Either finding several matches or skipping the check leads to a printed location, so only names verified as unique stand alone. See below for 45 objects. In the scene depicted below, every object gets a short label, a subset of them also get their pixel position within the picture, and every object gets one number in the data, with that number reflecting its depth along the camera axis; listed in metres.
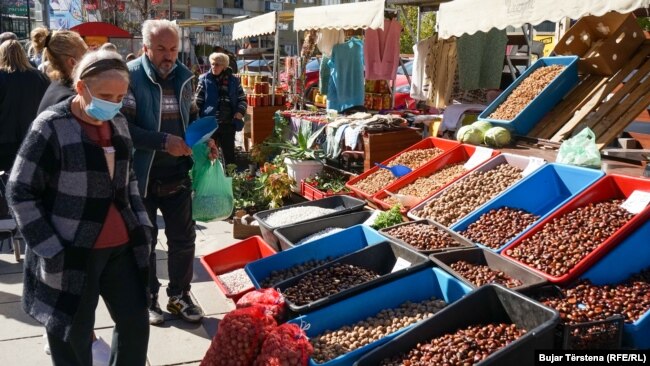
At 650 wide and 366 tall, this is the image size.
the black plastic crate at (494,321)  2.34
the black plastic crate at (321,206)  4.45
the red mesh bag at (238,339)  2.72
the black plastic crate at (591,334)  2.47
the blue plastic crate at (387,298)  2.99
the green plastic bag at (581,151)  3.83
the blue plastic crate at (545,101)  4.88
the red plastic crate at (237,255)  4.38
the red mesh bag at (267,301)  3.08
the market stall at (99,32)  15.80
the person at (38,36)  4.74
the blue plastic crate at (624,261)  2.93
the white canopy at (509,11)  3.94
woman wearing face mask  2.34
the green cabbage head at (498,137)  4.74
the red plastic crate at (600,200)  2.91
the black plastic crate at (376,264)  3.03
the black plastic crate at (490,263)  2.95
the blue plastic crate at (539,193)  3.79
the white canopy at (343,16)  7.45
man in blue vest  3.47
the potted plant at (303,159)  6.99
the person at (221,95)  7.85
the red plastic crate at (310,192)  6.02
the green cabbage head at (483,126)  4.94
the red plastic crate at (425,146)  5.18
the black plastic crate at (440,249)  3.43
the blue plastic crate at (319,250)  3.73
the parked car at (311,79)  11.44
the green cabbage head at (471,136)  4.92
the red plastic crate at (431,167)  4.79
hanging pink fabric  8.49
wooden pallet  4.40
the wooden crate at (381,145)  6.33
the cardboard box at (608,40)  4.81
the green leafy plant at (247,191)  6.58
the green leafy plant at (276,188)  6.48
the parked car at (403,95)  12.12
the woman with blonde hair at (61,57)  2.94
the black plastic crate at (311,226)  4.24
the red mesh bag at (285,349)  2.58
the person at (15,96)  4.96
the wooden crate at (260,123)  9.88
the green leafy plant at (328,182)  6.37
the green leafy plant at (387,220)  4.21
